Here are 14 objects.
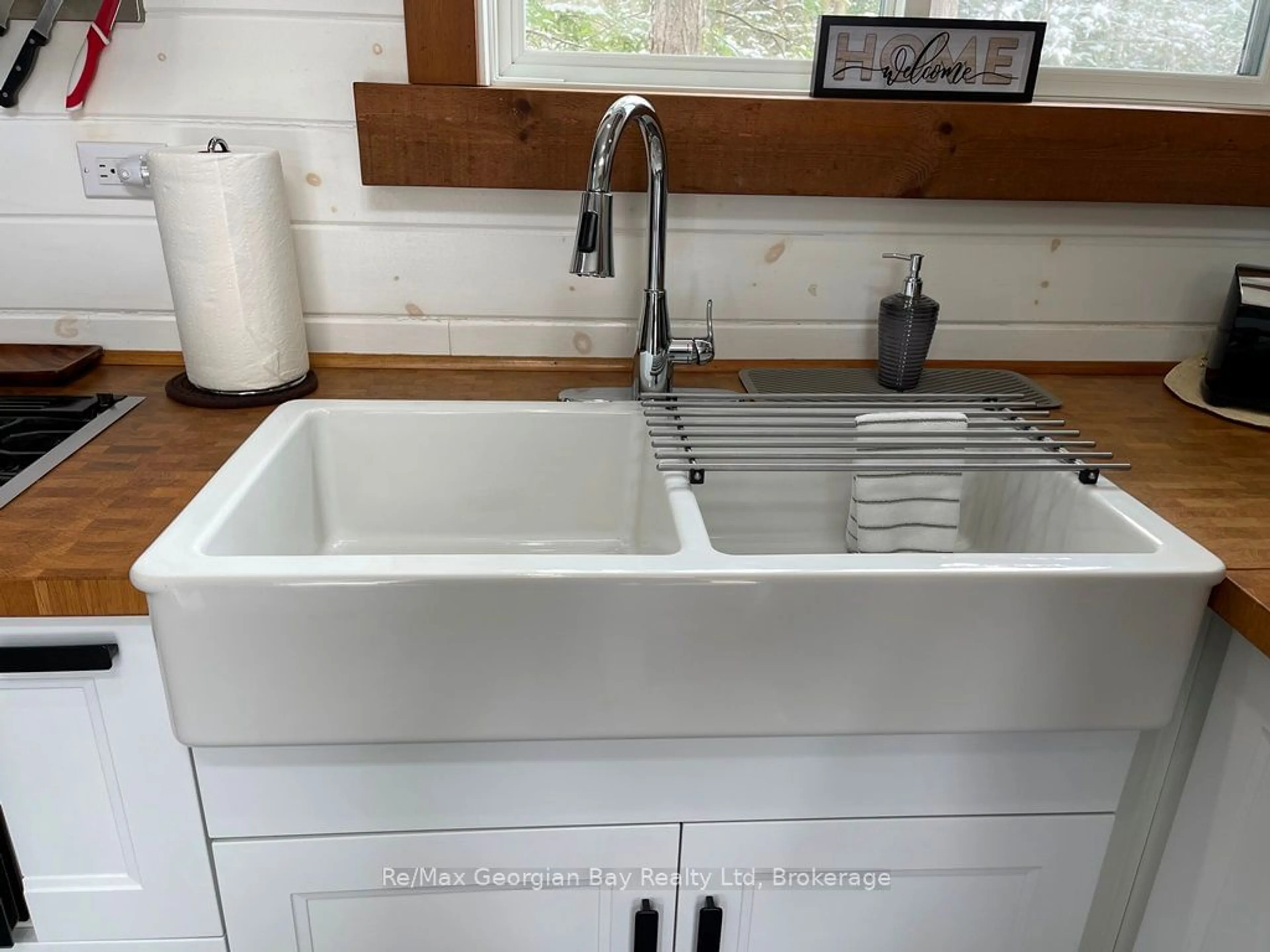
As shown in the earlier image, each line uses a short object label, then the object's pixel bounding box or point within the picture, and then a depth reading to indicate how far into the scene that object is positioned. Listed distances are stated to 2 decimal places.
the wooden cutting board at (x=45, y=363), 1.15
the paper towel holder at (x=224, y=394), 1.10
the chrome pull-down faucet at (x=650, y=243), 0.90
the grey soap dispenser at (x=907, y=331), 1.17
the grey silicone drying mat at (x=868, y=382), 1.22
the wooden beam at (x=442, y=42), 1.09
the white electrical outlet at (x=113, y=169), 1.17
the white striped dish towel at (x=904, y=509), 0.95
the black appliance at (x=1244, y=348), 1.09
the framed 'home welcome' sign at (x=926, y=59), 1.17
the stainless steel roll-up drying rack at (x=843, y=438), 0.89
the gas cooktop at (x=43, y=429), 0.92
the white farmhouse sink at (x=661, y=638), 0.71
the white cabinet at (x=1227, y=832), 0.79
